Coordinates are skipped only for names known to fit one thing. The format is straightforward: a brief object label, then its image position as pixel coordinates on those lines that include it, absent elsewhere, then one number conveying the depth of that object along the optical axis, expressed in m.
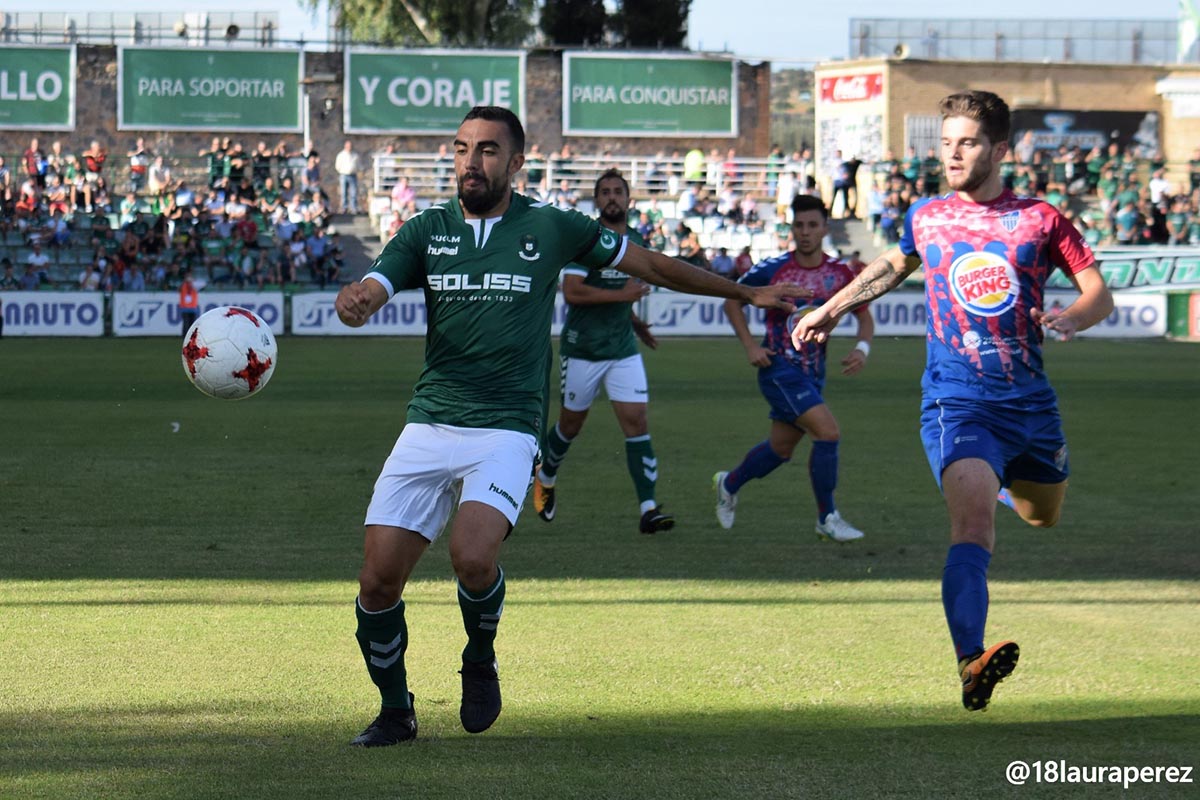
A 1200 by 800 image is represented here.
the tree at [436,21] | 60.59
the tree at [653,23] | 62.69
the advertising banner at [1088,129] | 55.47
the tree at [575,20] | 63.31
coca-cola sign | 54.28
